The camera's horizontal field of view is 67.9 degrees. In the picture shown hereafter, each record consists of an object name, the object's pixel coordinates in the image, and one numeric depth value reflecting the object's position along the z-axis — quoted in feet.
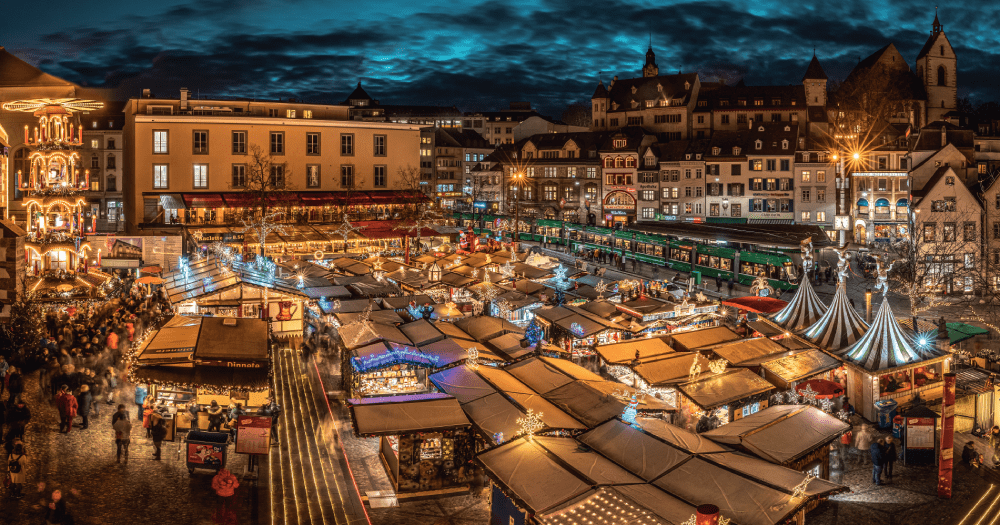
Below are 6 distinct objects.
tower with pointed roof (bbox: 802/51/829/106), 237.25
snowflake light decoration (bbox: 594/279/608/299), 91.50
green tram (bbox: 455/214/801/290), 130.52
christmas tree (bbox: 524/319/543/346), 64.34
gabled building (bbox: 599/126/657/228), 234.17
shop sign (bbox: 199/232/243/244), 137.83
